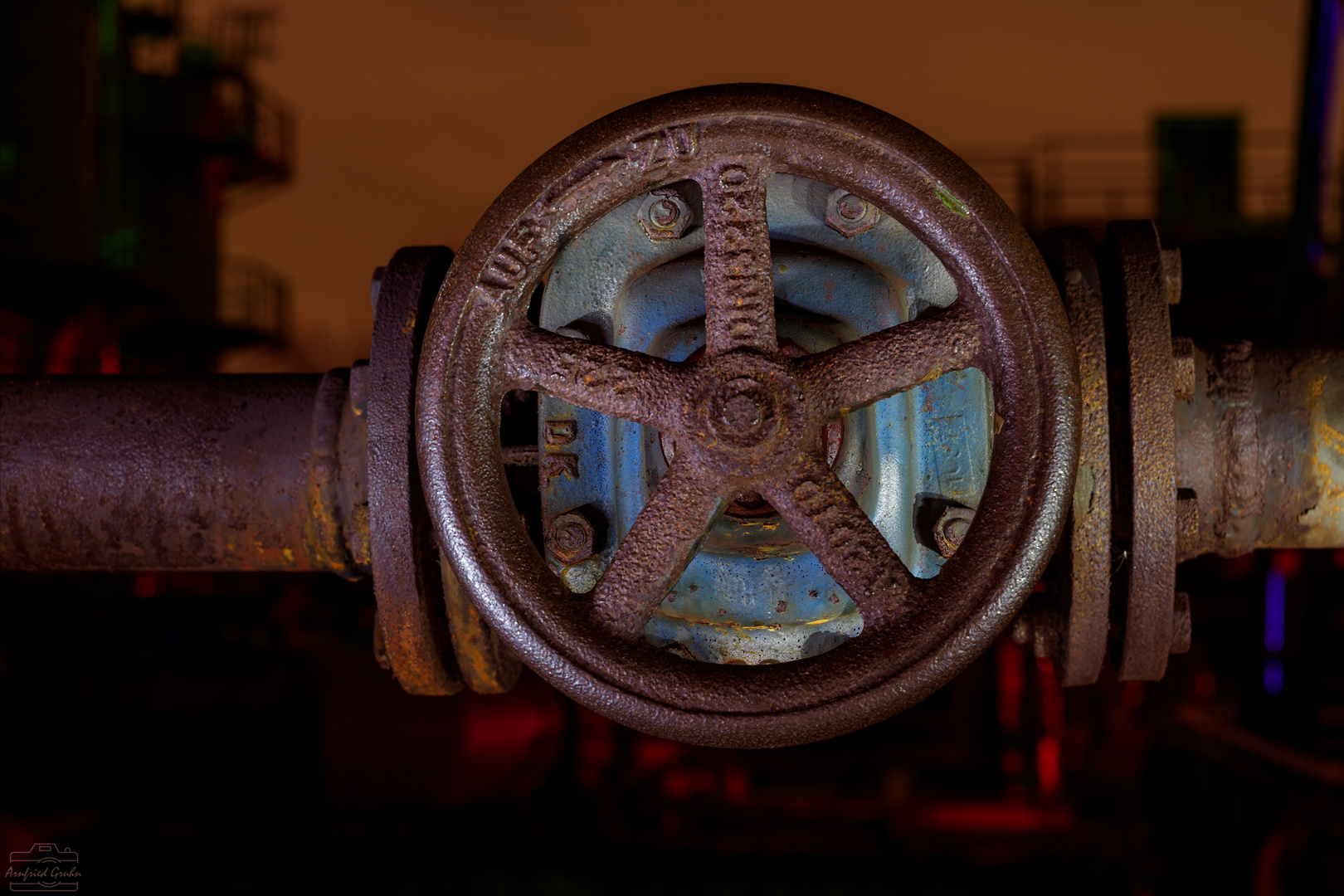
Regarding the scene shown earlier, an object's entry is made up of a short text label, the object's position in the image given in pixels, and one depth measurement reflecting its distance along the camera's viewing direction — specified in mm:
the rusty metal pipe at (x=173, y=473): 940
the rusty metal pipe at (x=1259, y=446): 913
